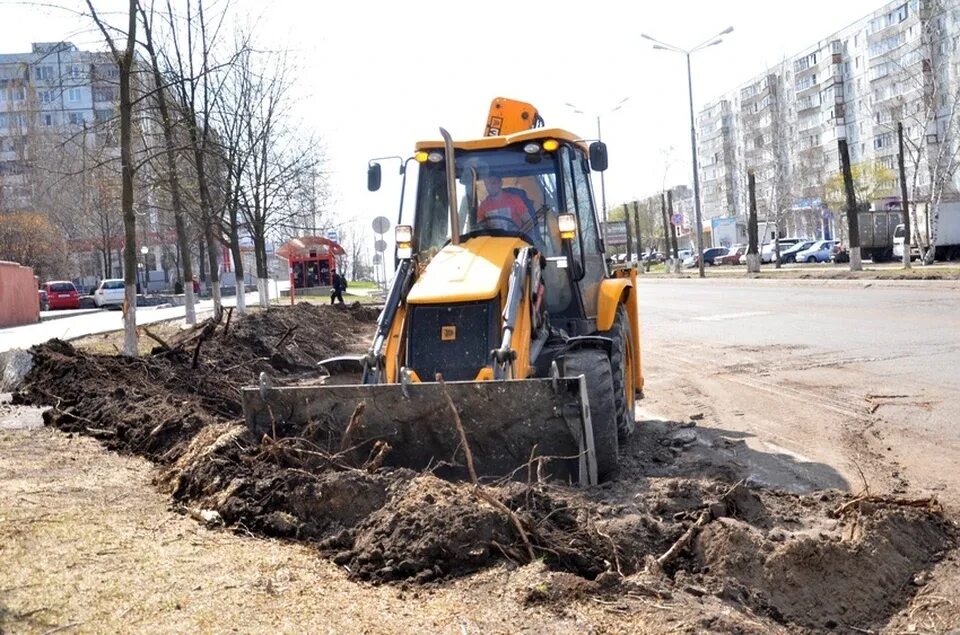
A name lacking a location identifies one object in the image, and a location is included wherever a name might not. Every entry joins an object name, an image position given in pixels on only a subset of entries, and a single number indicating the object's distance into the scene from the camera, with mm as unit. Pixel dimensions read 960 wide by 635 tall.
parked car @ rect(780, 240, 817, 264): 70375
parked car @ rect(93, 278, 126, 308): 52638
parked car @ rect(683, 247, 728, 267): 79938
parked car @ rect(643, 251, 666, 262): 98406
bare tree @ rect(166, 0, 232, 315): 23938
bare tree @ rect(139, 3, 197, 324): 20922
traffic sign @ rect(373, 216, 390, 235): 32094
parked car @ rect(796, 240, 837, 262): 65456
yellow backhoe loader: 7176
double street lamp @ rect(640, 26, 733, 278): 52534
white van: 54062
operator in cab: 9125
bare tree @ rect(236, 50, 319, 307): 29422
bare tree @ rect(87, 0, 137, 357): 16656
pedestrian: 37359
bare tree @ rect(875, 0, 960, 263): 48250
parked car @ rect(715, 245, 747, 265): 75312
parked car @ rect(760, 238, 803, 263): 73188
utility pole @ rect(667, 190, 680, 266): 70062
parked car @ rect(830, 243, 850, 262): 60156
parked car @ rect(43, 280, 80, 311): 53906
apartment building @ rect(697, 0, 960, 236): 86062
